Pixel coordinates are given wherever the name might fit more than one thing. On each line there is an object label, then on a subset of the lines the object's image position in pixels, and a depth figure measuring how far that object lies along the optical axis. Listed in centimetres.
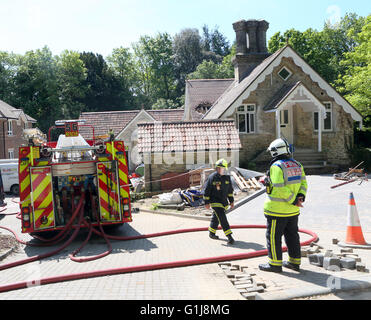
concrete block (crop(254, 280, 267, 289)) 492
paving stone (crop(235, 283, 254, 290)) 485
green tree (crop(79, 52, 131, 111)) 5544
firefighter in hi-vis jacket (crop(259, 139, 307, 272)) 558
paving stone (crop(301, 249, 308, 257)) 645
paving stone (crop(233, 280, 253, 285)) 502
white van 2045
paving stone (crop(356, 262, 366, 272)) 553
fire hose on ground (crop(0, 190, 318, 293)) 541
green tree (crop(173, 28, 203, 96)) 6656
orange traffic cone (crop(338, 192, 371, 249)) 700
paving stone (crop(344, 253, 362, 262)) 608
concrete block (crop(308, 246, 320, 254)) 643
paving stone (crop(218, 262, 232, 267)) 596
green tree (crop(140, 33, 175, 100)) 6328
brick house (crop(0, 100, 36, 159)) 3291
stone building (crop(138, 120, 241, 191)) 1549
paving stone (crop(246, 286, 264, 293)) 469
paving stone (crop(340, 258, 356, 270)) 566
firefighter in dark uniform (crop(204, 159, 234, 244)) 769
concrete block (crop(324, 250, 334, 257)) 600
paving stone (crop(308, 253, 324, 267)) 594
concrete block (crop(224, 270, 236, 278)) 538
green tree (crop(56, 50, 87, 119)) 5238
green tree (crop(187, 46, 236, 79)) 5691
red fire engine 789
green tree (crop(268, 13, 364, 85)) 3816
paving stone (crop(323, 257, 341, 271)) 567
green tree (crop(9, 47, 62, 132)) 4666
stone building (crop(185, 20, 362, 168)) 1970
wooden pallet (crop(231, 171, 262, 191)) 1348
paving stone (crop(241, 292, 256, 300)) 450
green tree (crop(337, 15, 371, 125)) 2204
